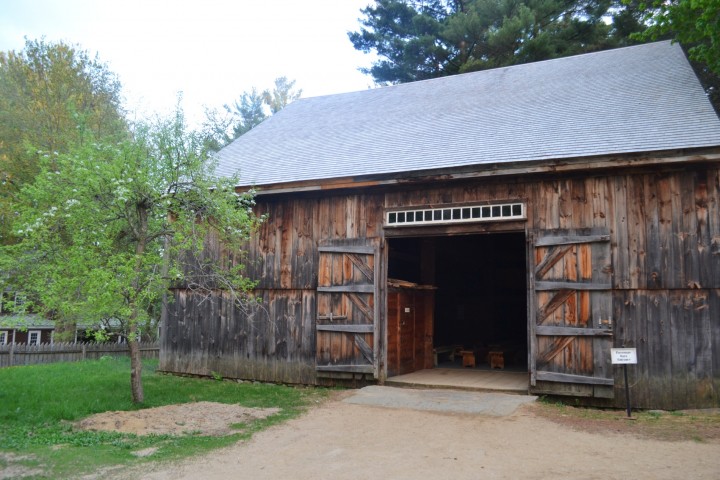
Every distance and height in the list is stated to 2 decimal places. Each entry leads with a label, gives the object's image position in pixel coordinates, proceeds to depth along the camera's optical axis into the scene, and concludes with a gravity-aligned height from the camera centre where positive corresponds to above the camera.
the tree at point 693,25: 10.30 +5.84
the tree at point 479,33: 22.38 +12.00
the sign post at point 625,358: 8.53 -0.60
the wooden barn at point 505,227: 9.02 +1.65
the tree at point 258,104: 43.88 +17.14
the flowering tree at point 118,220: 8.12 +1.44
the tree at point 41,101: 22.22 +8.93
